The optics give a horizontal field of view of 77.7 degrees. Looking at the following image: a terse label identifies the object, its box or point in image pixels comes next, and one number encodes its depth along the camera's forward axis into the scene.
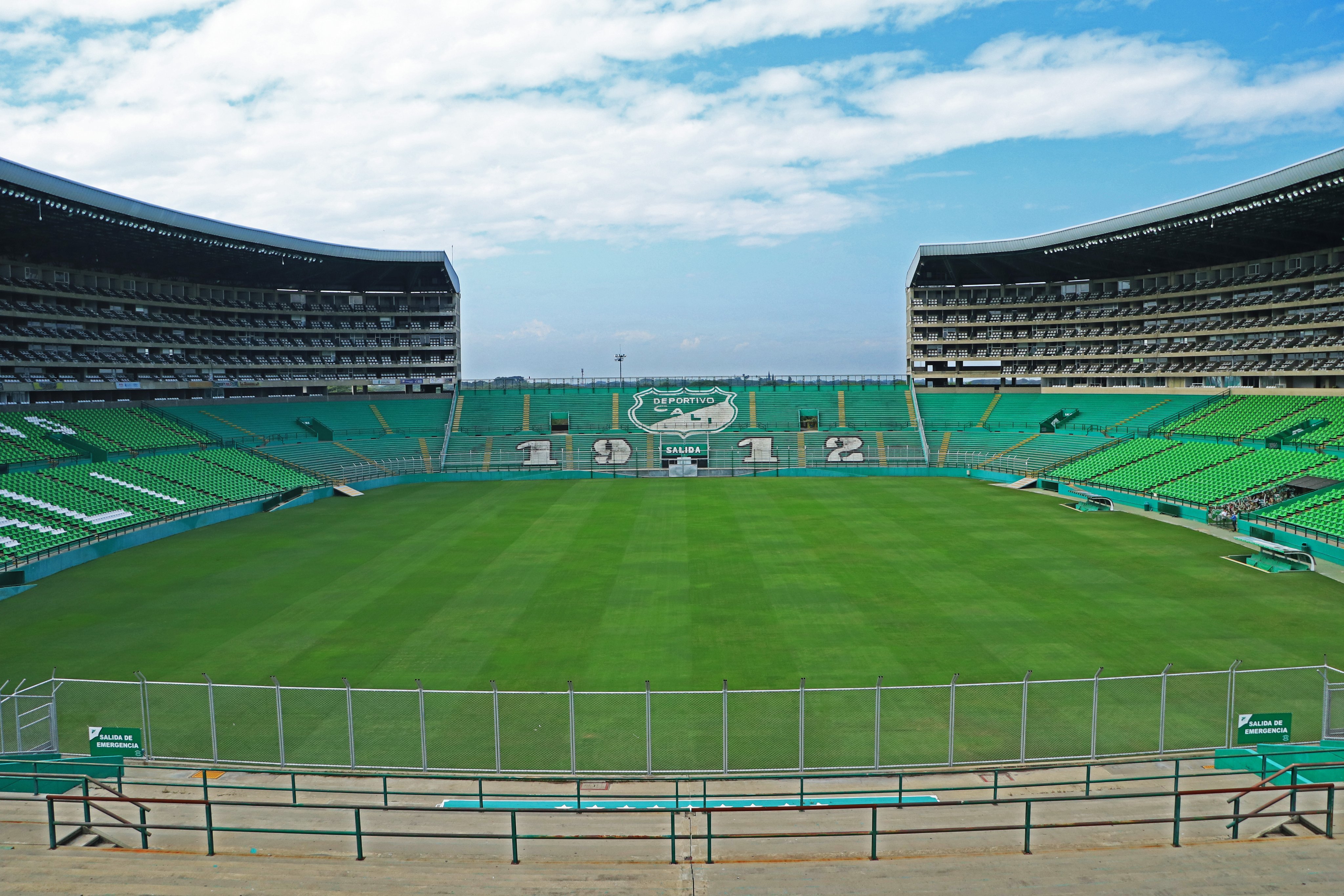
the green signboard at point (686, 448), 66.31
